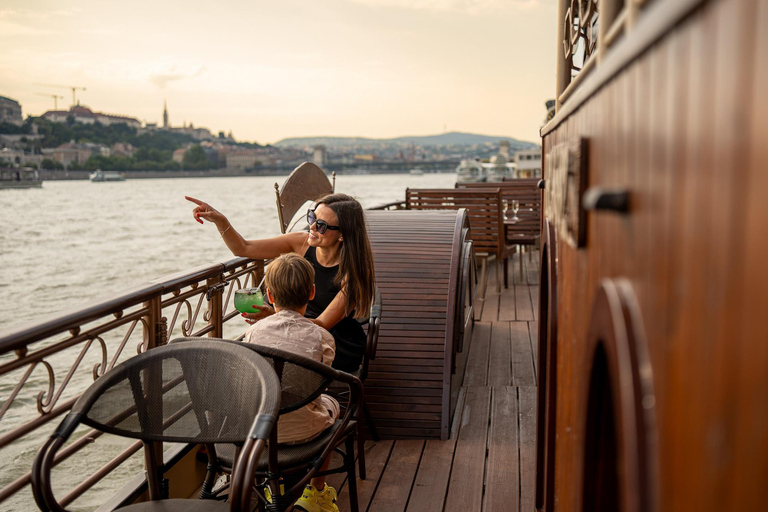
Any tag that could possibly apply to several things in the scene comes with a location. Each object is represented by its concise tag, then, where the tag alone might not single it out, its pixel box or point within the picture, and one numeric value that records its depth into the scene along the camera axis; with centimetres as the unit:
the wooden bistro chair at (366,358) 329
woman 313
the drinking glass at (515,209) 951
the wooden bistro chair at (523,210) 881
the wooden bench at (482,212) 777
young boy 243
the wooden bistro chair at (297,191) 454
